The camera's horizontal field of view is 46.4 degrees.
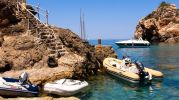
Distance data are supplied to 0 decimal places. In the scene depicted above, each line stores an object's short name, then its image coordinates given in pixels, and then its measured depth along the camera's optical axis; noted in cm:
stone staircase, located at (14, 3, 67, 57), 1870
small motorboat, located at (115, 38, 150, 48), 5841
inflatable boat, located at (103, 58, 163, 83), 1764
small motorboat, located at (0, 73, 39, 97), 1376
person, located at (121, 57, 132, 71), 1997
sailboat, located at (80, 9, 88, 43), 3009
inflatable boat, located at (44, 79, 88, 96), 1445
